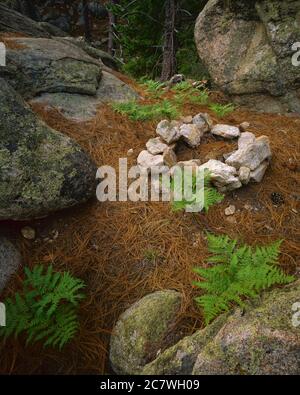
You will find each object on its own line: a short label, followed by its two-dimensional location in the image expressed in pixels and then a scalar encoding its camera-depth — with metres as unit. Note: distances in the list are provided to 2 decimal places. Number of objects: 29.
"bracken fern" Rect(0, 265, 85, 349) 2.30
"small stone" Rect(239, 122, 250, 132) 4.21
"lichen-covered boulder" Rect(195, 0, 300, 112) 4.59
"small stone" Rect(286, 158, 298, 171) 3.48
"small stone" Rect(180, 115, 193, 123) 4.12
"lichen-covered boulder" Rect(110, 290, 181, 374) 2.26
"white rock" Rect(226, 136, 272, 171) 3.25
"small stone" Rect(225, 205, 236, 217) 3.07
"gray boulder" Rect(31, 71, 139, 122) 4.26
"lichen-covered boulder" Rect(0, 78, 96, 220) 2.71
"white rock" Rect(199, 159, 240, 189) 3.12
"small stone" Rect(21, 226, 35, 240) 2.93
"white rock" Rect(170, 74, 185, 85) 6.59
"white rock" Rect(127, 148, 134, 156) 3.72
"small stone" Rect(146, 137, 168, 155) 3.58
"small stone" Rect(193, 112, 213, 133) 4.03
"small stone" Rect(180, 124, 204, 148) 3.77
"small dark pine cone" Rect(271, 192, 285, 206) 3.15
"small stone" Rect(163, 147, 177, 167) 3.39
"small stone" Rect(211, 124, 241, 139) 3.83
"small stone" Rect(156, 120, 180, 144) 3.71
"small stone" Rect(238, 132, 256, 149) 3.50
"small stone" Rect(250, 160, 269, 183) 3.24
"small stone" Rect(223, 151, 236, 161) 3.51
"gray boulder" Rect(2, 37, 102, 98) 4.39
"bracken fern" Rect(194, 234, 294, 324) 2.10
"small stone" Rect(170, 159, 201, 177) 3.27
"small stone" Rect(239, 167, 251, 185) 3.17
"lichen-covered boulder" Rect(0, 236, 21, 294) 2.72
